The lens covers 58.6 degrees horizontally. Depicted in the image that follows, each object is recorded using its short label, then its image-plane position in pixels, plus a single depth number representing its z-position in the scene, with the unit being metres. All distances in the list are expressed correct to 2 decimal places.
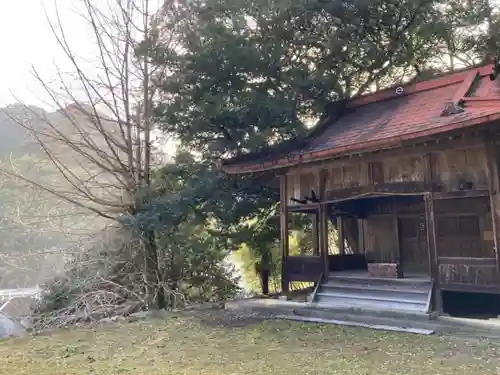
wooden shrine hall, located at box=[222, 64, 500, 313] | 6.79
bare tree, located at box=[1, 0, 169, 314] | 11.88
